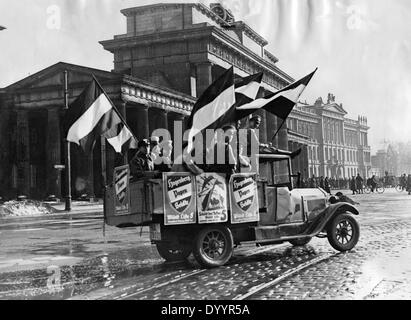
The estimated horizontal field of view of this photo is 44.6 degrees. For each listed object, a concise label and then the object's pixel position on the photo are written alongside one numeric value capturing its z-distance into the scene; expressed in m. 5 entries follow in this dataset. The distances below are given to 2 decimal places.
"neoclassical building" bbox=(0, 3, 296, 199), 35.94
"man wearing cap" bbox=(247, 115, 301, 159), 8.78
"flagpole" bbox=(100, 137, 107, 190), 31.97
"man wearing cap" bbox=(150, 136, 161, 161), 9.03
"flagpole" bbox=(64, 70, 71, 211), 28.91
